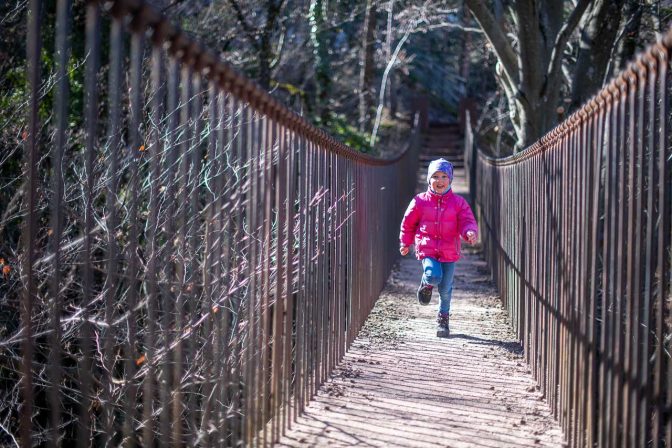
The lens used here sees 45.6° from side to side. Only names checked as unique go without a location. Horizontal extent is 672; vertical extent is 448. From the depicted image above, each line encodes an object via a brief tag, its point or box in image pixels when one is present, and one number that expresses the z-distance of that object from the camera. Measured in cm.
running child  706
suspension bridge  258
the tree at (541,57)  1122
